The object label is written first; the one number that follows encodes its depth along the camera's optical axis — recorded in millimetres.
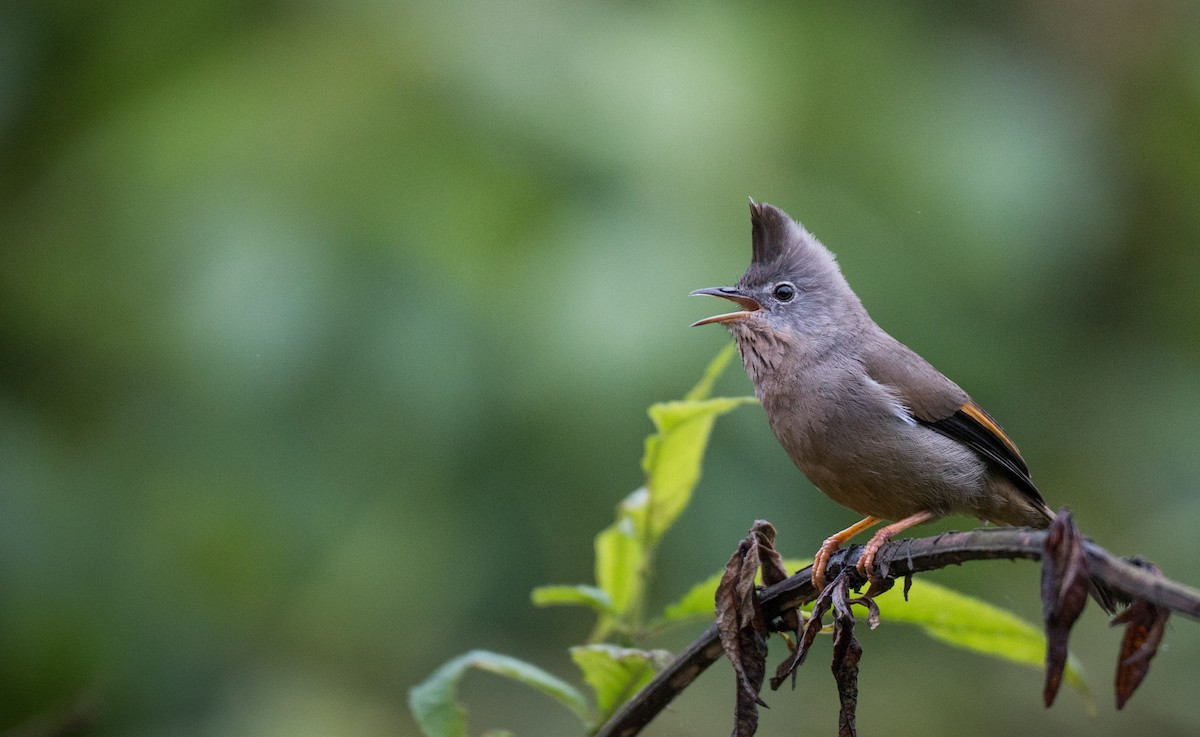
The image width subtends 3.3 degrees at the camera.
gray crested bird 4263
